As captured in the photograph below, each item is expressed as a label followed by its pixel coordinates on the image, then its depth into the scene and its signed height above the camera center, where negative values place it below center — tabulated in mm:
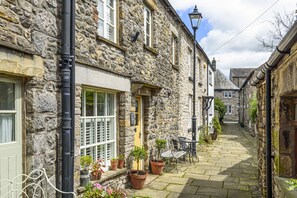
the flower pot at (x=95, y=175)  5367 -1386
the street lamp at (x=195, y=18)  10717 +3205
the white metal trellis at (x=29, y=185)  3539 -1079
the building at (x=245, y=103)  22750 -158
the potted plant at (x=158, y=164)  8109 -1778
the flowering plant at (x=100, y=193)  4312 -1397
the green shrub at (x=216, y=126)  19900 -1729
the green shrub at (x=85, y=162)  5074 -1071
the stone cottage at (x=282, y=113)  3153 -167
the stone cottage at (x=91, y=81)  3547 +382
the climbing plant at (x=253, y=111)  18578 -656
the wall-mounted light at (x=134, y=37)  6812 +1582
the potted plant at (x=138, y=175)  6629 -1721
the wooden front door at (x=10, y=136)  3479 -416
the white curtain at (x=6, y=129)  3486 -321
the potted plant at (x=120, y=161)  6355 -1329
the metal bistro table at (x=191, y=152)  10582 -2003
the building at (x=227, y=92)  42594 +1495
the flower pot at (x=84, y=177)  4961 -1326
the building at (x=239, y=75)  51938 +4881
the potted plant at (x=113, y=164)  6145 -1344
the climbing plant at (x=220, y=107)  34112 -660
